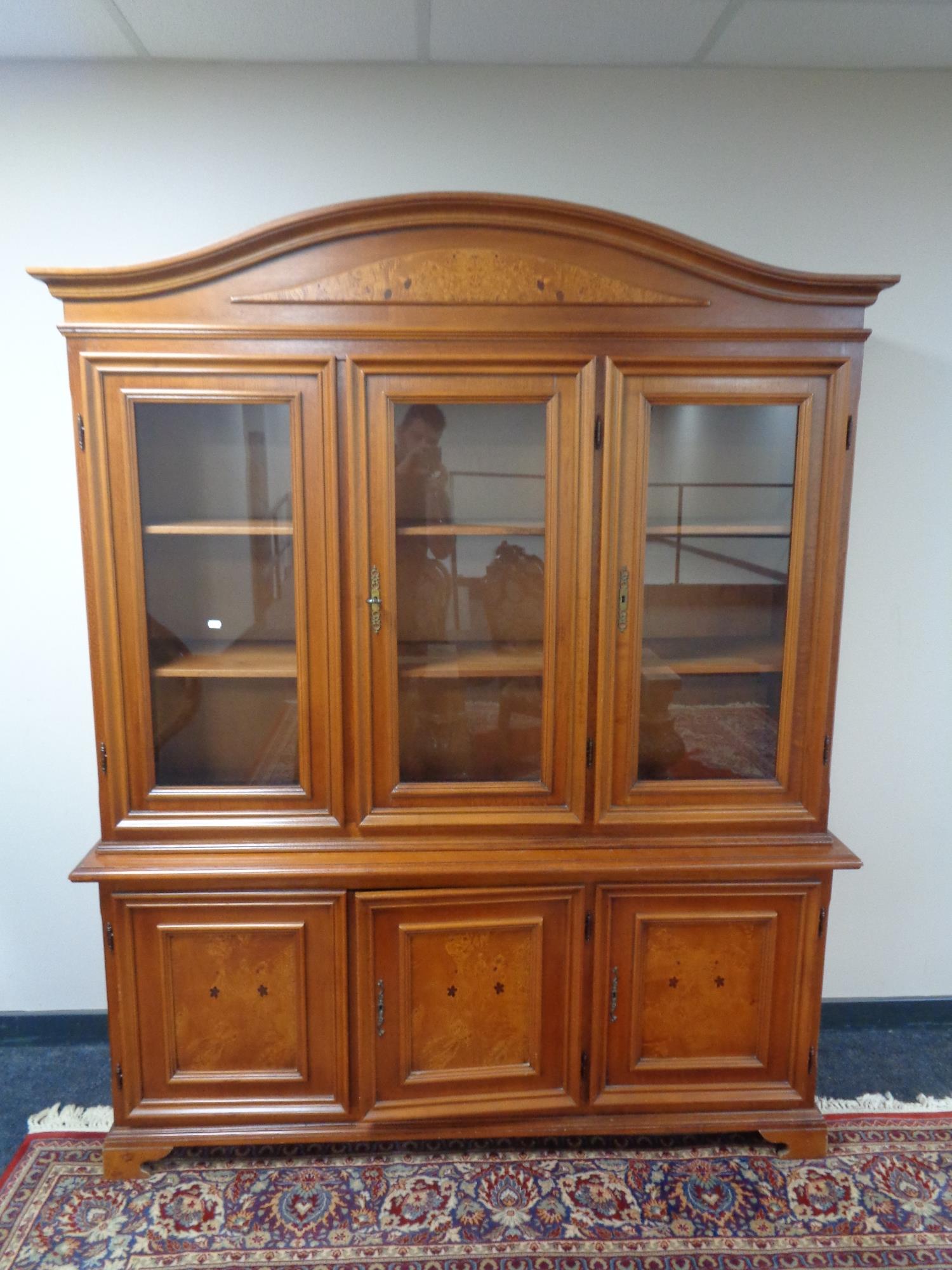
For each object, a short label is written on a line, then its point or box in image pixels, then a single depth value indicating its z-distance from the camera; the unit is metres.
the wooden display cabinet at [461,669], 1.48
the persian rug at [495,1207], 1.50
